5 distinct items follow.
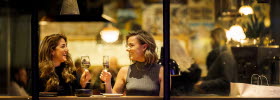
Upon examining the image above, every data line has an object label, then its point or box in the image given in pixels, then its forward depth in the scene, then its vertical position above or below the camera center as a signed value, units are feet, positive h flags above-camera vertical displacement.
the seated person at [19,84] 23.44 -1.31
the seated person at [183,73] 17.78 -0.79
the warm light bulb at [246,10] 19.87 +1.82
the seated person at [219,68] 20.55 -0.67
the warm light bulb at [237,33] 20.66 +0.92
